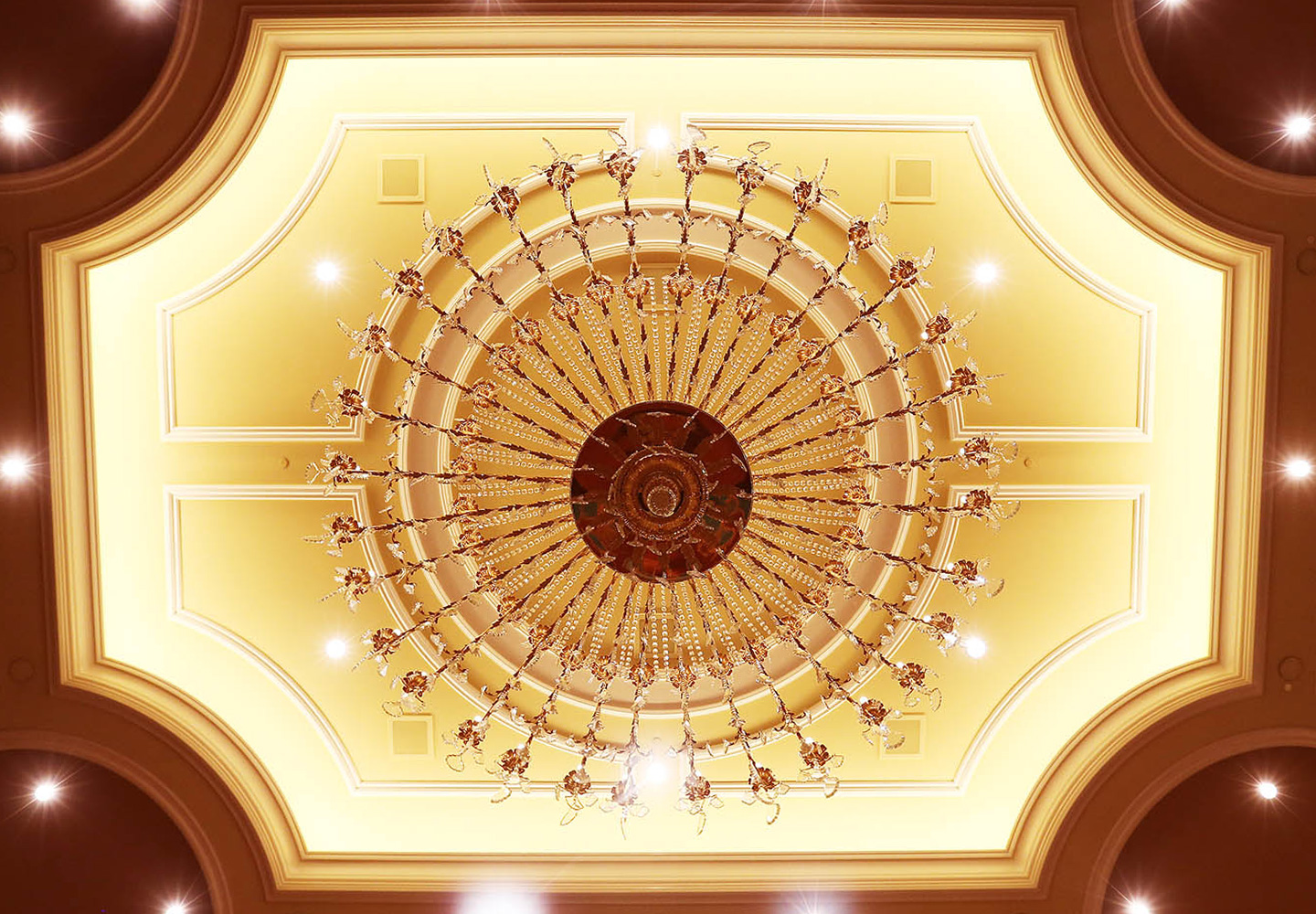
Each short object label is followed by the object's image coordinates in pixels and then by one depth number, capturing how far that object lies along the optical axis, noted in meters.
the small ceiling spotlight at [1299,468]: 5.49
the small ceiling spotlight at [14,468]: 5.59
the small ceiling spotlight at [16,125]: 5.03
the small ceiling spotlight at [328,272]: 6.34
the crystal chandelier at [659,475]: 4.61
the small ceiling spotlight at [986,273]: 6.36
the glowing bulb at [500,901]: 5.97
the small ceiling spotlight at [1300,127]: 5.03
